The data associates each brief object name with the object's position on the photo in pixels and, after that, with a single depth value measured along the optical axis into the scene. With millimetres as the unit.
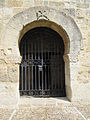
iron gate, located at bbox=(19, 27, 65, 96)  5852
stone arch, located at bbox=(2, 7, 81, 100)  4711
